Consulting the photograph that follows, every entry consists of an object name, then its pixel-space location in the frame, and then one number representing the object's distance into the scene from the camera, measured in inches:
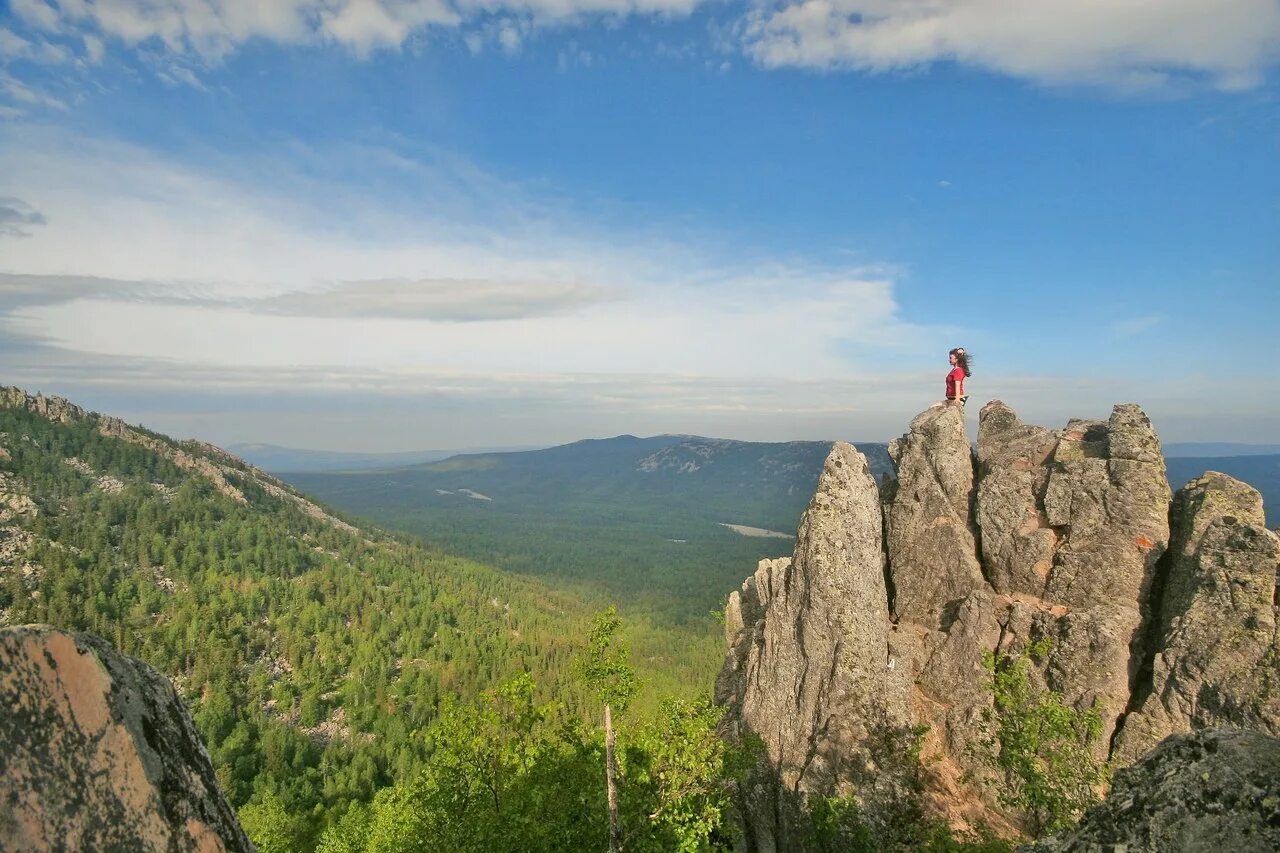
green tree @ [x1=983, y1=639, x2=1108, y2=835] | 706.2
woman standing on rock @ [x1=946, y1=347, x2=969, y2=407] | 1248.2
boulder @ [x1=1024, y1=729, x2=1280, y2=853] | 209.8
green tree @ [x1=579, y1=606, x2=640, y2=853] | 778.2
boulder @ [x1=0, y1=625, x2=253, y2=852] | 184.7
